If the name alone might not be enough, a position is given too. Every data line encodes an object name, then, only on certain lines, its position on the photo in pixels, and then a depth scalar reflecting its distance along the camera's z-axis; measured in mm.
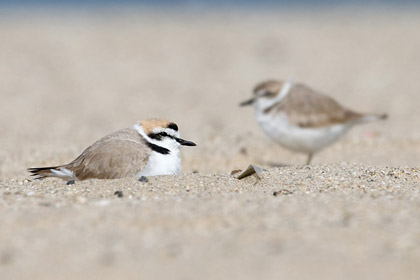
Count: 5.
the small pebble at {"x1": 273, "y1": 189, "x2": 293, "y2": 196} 9016
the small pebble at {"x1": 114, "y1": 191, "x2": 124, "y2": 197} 8987
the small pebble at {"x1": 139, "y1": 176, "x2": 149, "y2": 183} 9699
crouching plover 10344
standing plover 13992
